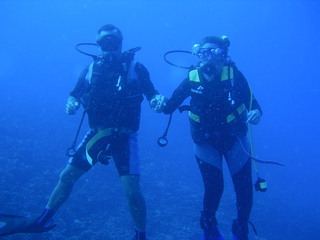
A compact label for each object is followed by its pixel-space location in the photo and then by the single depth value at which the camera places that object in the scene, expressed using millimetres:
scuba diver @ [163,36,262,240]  3865
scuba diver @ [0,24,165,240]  3900
